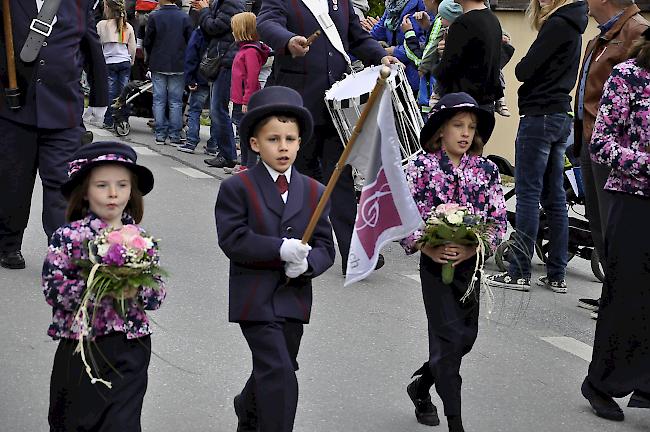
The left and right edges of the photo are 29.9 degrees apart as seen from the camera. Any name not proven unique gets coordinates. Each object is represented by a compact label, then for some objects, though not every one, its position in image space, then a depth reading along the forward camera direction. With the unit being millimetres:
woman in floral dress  5543
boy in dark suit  4379
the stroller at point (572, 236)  8875
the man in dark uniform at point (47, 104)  7176
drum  7633
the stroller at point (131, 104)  15398
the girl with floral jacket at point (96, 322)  4078
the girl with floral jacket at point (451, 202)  5031
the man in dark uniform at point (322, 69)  7961
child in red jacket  12008
